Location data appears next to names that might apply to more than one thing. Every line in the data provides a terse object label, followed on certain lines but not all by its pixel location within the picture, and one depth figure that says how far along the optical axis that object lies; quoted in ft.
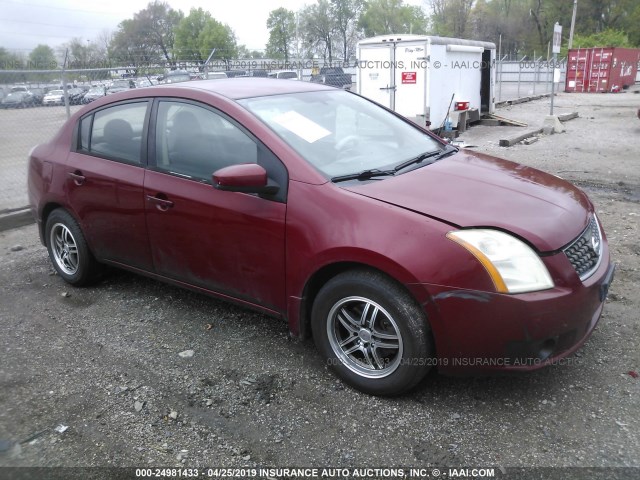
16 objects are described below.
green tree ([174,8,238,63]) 230.68
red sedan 8.73
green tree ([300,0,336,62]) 269.64
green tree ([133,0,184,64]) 186.39
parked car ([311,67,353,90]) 55.16
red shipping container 102.06
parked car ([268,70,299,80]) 63.44
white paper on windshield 11.21
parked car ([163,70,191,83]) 37.17
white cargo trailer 43.04
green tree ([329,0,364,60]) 281.54
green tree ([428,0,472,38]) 233.35
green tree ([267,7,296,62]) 286.25
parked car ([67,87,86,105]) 29.04
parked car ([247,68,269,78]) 49.29
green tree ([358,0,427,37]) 277.23
